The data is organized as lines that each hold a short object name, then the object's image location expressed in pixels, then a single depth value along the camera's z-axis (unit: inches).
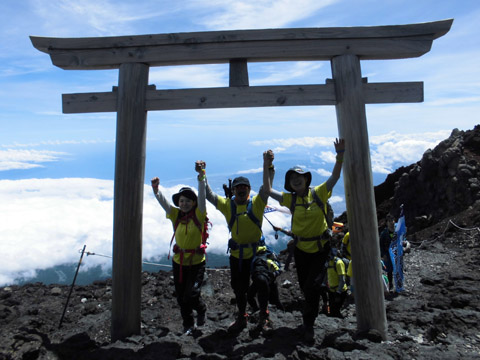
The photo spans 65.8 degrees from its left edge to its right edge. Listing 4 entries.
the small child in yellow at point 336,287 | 270.2
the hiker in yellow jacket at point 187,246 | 215.2
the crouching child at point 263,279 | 198.7
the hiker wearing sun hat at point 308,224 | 195.3
